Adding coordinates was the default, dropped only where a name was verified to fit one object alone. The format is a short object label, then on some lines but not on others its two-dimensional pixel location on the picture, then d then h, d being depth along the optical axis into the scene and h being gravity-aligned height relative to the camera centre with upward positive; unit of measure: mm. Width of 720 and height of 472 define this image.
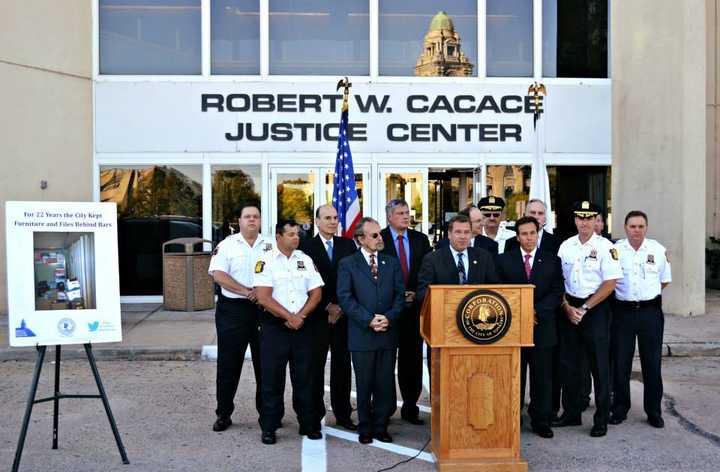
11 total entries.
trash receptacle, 12633 -1044
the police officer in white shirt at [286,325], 6008 -843
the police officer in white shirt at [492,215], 7836 +31
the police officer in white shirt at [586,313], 6254 -795
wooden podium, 5363 -1182
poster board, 5336 -384
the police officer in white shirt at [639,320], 6523 -879
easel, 5145 -1308
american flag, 8539 +335
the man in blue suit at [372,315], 5980 -755
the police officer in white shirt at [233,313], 6363 -784
